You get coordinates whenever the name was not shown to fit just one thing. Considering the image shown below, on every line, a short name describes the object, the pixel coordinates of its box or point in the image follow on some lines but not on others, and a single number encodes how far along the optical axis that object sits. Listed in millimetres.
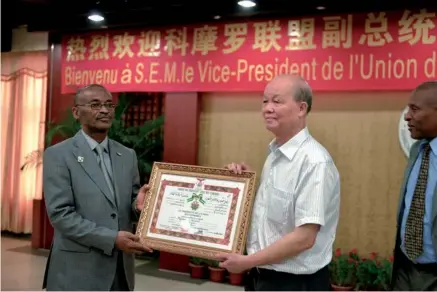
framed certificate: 1952
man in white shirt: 1746
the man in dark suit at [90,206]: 2139
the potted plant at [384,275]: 3910
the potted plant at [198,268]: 4723
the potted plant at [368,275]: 3977
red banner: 3863
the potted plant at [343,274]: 4055
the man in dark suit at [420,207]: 2098
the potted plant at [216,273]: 4625
